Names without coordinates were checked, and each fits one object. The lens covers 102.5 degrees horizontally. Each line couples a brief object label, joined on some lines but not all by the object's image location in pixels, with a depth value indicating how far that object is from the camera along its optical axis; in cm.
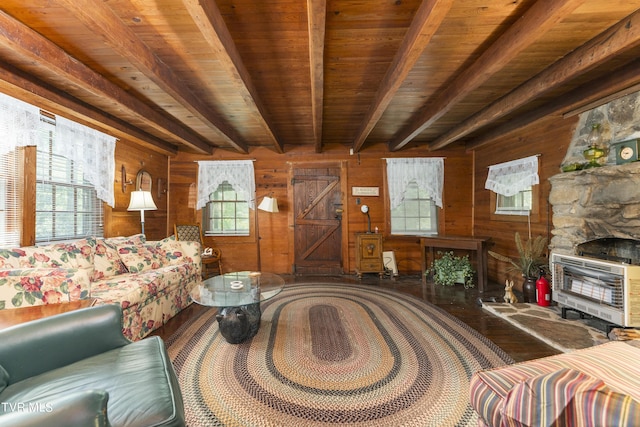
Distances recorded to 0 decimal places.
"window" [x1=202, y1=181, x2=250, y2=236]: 458
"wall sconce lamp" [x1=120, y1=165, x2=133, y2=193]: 340
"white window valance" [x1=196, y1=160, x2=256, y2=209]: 439
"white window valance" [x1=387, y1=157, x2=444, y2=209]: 434
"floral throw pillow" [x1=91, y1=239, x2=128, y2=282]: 251
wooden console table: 343
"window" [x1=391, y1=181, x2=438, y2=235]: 450
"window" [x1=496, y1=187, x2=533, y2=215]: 331
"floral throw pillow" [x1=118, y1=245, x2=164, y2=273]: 274
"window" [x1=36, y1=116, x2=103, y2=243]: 248
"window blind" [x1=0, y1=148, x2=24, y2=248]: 216
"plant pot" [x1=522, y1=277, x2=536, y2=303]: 293
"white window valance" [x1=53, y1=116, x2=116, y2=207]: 261
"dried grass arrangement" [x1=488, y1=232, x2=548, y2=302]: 293
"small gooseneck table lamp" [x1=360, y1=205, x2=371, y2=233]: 435
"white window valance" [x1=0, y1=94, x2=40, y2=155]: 207
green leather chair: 67
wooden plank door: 449
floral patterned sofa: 165
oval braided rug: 141
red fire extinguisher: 278
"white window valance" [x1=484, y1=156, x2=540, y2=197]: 317
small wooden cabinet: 415
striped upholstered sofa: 53
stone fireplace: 212
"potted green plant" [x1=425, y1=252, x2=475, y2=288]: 374
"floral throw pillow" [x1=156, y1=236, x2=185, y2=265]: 304
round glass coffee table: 201
